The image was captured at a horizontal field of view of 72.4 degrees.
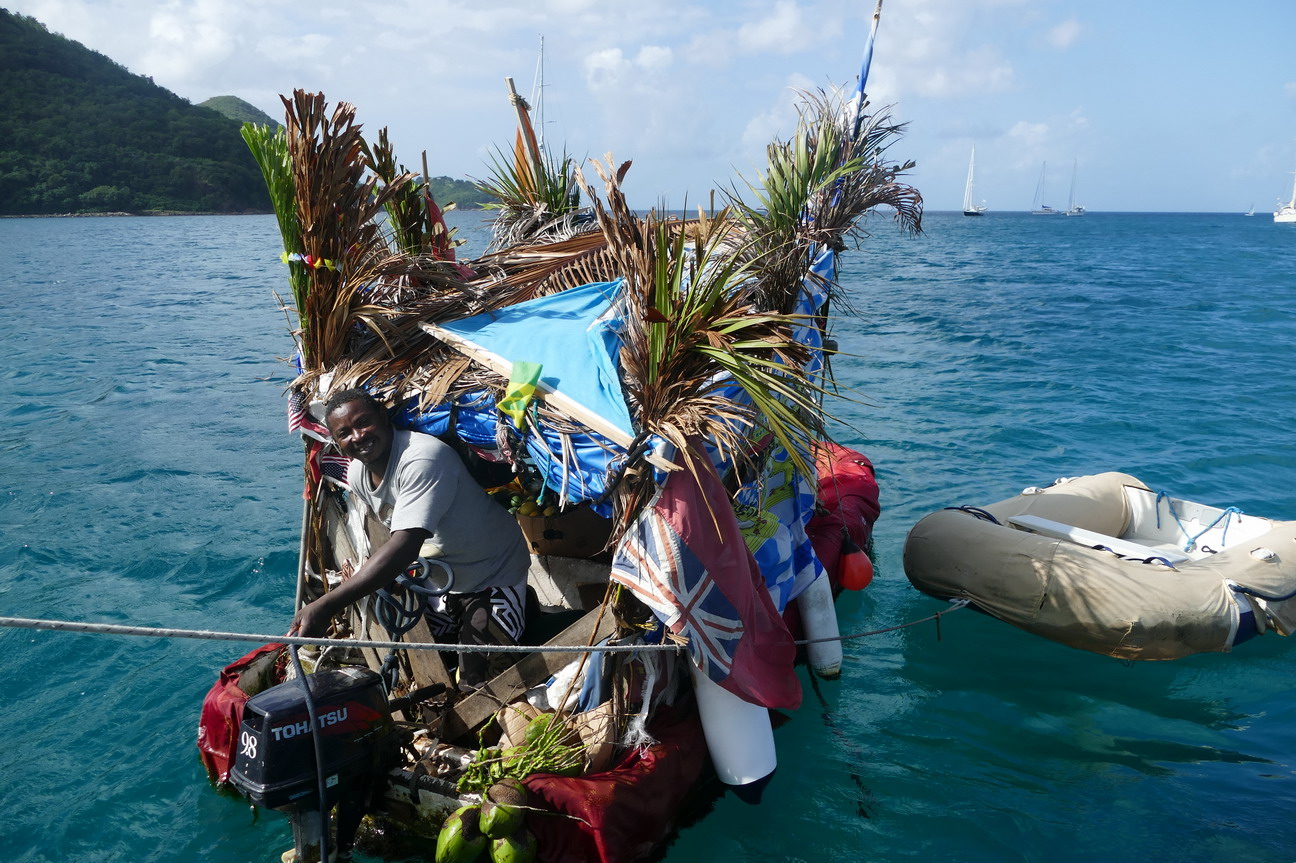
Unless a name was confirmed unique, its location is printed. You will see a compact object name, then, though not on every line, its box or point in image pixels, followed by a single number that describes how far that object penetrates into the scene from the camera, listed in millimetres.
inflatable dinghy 6973
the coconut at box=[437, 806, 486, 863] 4121
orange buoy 7336
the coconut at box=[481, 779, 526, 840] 4094
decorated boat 4262
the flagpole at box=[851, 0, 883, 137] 8844
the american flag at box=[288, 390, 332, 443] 5133
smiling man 4391
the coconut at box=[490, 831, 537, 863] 4129
